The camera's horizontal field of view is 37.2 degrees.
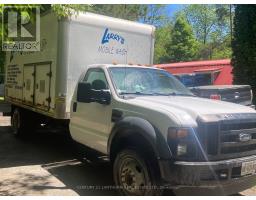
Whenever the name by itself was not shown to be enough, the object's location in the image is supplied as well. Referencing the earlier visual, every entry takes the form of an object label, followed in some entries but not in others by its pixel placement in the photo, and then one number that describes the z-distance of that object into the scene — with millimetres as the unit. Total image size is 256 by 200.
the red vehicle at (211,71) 16078
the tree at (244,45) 11547
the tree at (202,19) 52031
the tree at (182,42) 44812
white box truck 4457
